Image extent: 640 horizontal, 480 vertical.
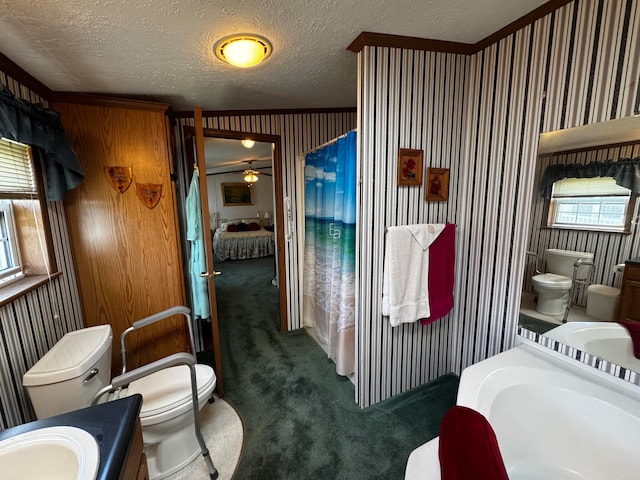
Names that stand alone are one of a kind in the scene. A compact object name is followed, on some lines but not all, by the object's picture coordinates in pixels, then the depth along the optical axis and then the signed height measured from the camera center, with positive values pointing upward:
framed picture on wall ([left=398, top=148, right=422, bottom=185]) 1.59 +0.21
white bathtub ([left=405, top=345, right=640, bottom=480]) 1.04 -0.94
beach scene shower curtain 2.01 -0.37
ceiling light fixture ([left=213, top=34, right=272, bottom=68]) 1.34 +0.80
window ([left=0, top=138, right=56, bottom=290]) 1.38 -0.07
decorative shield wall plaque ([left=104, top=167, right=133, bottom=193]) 1.74 +0.19
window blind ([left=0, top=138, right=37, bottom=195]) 1.34 +0.21
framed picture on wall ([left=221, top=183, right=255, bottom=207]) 7.55 +0.30
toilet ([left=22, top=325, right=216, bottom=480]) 1.20 -0.97
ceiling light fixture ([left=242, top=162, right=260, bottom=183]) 6.25 +0.71
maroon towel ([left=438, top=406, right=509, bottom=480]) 0.62 -0.63
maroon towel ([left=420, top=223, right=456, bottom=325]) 1.72 -0.46
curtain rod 2.09 +0.48
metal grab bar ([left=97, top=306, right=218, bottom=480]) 1.12 -0.71
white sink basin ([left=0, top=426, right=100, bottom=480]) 0.77 -0.71
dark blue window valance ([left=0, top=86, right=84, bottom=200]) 1.17 +0.35
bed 6.12 -0.88
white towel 1.60 -0.43
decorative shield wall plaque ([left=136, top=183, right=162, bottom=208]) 1.80 +0.09
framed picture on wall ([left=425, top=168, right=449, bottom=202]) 1.69 +0.11
